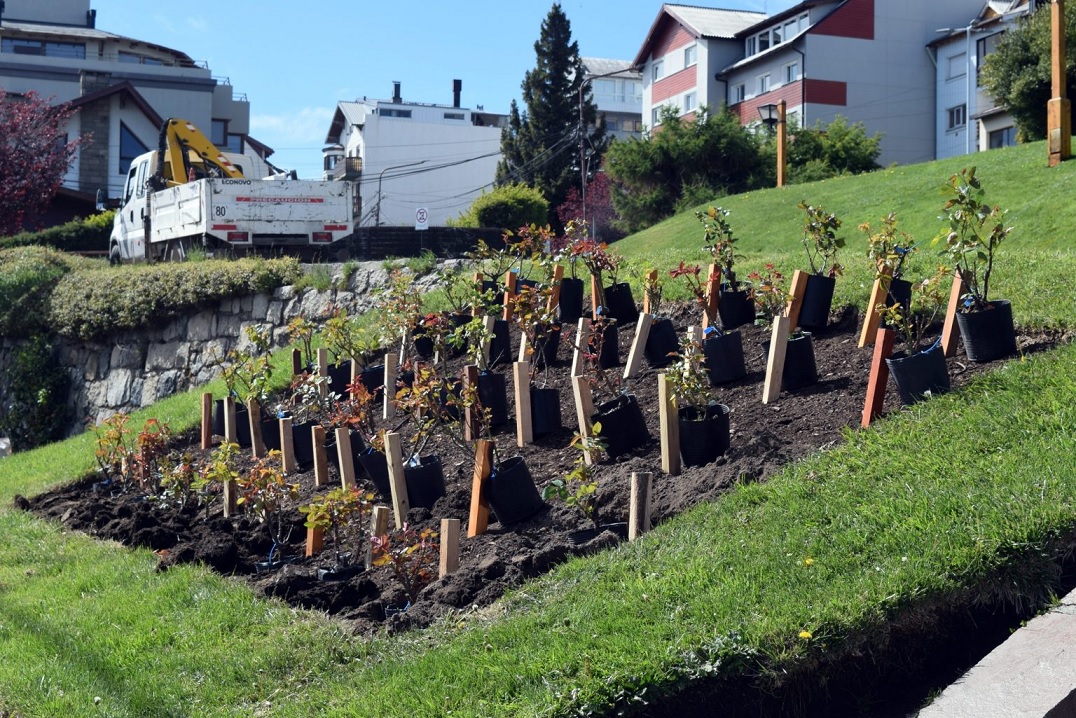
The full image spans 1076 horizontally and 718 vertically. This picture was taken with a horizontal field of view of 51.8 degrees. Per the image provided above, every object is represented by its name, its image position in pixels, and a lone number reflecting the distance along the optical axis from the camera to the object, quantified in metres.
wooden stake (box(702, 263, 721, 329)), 8.02
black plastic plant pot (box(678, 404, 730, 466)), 5.84
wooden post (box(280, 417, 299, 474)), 8.24
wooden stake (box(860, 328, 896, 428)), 5.68
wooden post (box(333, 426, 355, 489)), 7.10
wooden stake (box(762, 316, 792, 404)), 6.57
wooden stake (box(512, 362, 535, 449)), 7.03
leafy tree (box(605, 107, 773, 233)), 28.30
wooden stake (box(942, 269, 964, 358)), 6.39
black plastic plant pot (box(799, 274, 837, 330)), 7.54
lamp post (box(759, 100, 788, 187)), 21.03
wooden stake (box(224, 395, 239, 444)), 9.67
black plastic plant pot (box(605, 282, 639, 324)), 9.24
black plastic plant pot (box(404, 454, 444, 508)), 6.54
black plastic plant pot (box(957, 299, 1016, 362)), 6.06
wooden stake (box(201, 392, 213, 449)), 10.09
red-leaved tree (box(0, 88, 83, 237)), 32.47
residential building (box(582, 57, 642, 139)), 75.88
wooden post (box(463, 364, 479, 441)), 7.17
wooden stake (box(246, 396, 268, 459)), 8.93
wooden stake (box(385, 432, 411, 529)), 6.39
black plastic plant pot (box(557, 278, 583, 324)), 9.58
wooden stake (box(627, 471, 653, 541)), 5.19
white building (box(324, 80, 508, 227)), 61.66
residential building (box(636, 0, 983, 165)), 45.66
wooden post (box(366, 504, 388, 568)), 5.54
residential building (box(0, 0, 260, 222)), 45.19
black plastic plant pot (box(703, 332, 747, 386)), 7.17
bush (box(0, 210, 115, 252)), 32.66
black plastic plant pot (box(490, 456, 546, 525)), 5.85
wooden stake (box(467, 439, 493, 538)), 5.88
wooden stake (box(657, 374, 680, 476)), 5.78
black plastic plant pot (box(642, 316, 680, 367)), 8.03
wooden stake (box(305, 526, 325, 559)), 6.26
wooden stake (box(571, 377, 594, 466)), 6.47
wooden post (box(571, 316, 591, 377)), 7.59
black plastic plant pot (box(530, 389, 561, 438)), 7.24
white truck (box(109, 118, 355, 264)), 18.91
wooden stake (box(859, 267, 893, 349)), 6.90
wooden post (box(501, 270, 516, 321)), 9.44
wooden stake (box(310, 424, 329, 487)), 7.69
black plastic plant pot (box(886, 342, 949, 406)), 5.70
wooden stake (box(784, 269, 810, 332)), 7.45
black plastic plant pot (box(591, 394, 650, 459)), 6.41
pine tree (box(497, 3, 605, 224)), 51.12
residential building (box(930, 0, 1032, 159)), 39.50
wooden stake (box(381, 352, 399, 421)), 8.62
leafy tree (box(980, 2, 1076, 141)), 24.16
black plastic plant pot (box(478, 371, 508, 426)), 7.78
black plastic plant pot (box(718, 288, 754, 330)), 8.07
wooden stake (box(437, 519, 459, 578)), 5.30
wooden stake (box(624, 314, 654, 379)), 7.82
